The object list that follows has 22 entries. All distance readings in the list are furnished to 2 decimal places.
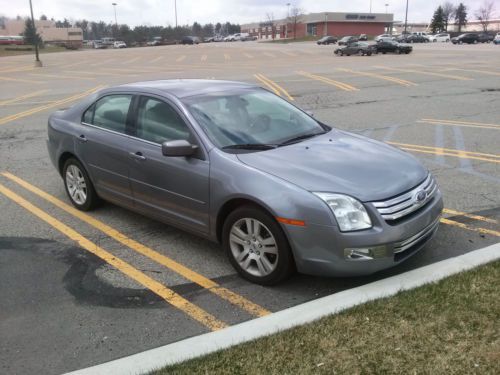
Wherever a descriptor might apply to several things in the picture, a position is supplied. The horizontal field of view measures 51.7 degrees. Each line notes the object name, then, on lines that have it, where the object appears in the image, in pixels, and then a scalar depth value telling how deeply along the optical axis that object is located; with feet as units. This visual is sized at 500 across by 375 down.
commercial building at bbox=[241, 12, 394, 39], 353.51
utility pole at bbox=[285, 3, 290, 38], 405.18
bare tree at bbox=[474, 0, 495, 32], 394.87
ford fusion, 12.01
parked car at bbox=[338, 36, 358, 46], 206.26
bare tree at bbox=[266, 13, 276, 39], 406.41
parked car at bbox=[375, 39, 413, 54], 143.95
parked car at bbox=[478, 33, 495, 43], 225.76
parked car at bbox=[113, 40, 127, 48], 305.32
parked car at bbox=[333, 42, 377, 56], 143.54
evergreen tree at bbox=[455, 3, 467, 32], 394.93
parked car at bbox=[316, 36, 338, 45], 247.46
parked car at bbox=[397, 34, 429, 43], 251.39
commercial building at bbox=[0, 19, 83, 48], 396.78
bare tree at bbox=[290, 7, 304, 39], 370.53
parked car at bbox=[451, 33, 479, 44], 220.84
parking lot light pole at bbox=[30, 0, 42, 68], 123.34
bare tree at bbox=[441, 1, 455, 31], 389.27
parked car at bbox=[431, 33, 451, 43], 260.42
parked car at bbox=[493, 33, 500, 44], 205.10
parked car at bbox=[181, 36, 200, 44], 300.03
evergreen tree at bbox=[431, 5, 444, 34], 381.56
